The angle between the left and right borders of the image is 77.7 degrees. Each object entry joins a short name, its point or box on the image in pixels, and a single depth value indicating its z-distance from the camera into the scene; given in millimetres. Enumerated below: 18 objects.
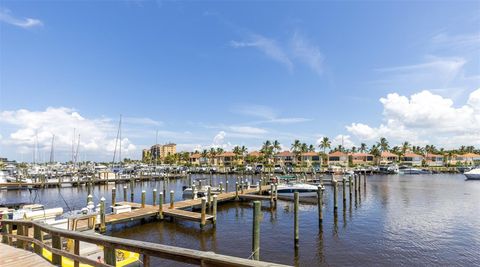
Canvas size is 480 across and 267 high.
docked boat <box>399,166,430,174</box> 114000
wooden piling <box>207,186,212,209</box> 31973
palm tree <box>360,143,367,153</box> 181125
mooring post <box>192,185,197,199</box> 40188
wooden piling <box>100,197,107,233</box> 22028
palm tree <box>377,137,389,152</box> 151750
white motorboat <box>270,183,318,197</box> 46094
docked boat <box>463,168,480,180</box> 86688
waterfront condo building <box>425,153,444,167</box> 146325
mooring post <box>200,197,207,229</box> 24719
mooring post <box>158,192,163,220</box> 27281
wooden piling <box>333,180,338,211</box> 32169
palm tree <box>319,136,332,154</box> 137375
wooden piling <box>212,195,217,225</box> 26047
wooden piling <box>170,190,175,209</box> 29403
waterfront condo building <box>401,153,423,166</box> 142800
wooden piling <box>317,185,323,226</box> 27562
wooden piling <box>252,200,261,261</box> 15891
